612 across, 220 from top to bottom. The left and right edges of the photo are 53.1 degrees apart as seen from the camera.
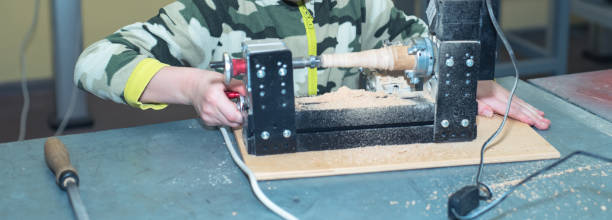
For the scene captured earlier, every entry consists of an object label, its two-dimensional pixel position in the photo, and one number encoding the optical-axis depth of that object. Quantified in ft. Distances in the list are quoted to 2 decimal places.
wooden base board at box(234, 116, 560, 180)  2.99
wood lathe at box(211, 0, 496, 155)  3.00
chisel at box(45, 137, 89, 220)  2.65
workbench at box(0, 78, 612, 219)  2.64
